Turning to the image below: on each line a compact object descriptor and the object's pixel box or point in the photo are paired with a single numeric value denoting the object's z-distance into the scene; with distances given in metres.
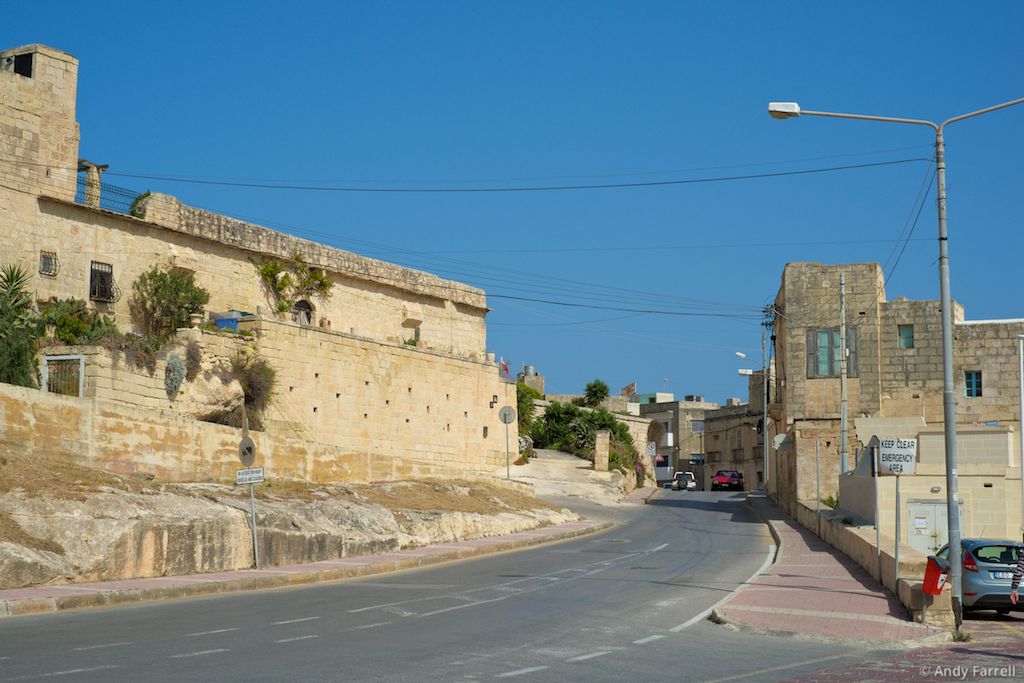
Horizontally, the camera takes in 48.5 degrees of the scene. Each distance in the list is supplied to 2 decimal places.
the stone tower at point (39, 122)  31.83
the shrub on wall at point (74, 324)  30.03
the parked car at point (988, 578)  17.95
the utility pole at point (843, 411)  37.44
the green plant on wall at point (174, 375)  30.48
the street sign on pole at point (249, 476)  22.69
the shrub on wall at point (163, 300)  35.22
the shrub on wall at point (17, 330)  26.64
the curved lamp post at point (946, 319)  16.98
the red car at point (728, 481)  73.12
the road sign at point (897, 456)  19.00
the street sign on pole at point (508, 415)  44.12
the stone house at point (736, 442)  82.65
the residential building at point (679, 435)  100.50
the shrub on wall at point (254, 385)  33.50
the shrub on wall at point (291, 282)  40.47
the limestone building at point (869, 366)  42.94
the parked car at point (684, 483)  73.31
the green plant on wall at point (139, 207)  35.38
